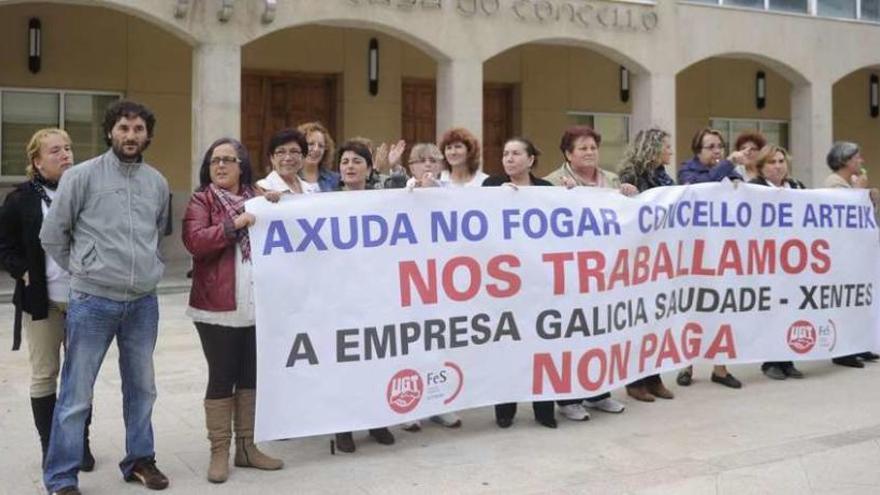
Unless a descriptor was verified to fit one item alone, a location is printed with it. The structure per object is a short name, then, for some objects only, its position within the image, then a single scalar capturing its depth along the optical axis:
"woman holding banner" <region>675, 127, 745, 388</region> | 7.43
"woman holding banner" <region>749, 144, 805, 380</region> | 7.68
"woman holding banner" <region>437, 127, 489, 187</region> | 6.52
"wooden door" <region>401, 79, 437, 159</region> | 18.11
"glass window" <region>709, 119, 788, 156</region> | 21.16
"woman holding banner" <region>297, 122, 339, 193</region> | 6.77
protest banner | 5.27
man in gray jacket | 4.58
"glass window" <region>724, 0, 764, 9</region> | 17.44
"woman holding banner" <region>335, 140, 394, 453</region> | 6.00
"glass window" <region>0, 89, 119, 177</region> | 14.66
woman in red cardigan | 4.95
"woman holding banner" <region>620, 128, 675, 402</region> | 6.95
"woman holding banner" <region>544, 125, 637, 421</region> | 6.41
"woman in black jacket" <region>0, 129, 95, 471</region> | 4.87
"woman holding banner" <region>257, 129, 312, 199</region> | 5.71
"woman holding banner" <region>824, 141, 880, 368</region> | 8.23
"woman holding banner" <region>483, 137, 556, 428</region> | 6.19
